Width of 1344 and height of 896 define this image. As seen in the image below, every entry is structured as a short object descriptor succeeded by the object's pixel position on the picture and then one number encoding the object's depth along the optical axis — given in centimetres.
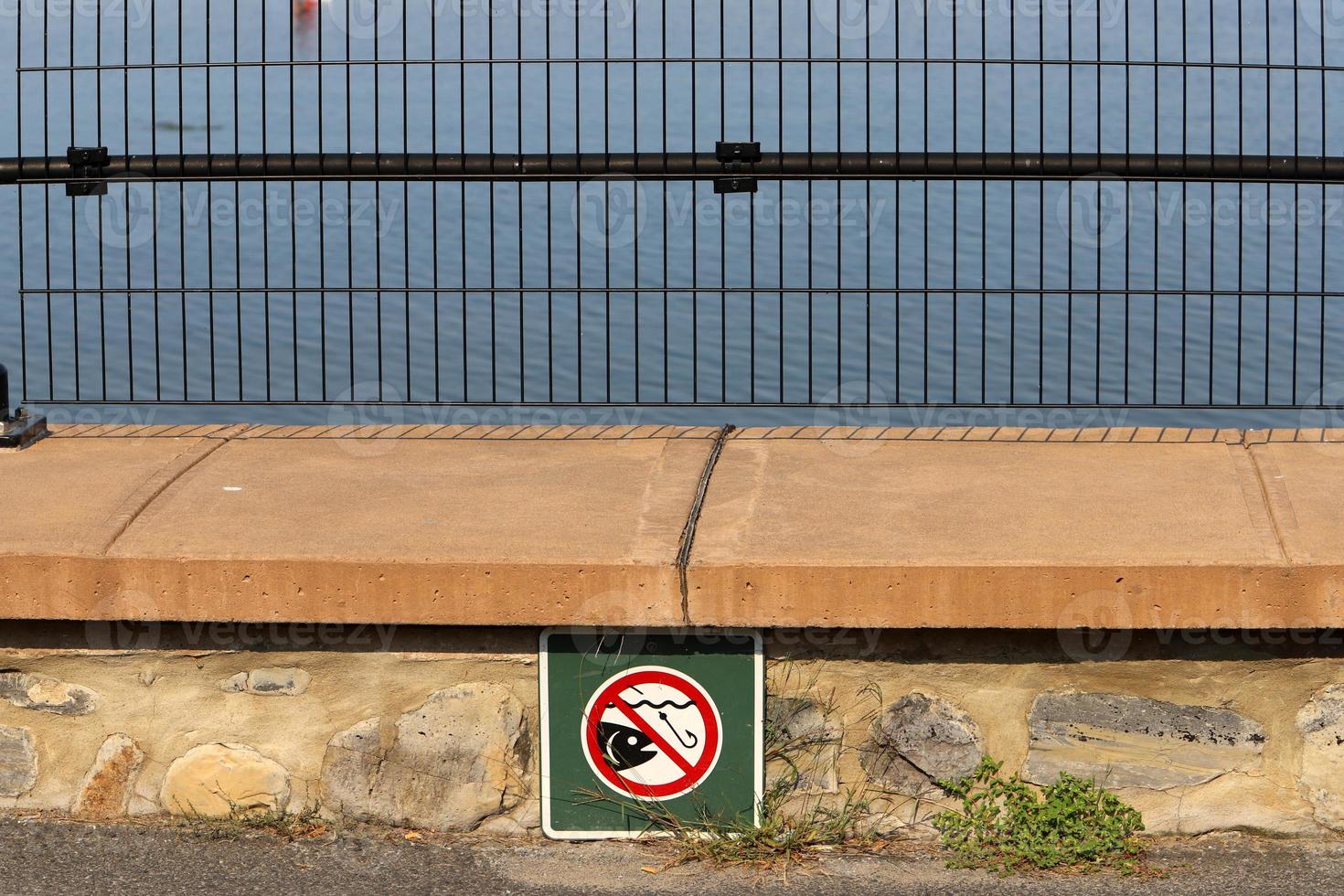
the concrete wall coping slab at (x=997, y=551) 449
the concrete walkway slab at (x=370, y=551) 457
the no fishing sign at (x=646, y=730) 473
